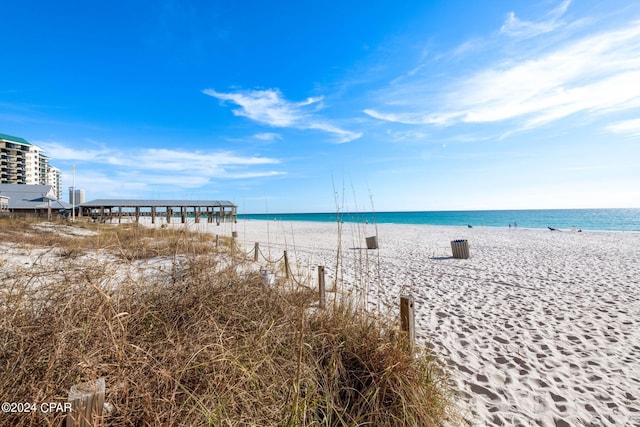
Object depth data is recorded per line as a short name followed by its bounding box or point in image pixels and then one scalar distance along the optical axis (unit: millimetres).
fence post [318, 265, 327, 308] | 3823
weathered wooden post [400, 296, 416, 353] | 2424
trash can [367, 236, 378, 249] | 12039
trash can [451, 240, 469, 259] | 9477
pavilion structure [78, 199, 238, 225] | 29547
